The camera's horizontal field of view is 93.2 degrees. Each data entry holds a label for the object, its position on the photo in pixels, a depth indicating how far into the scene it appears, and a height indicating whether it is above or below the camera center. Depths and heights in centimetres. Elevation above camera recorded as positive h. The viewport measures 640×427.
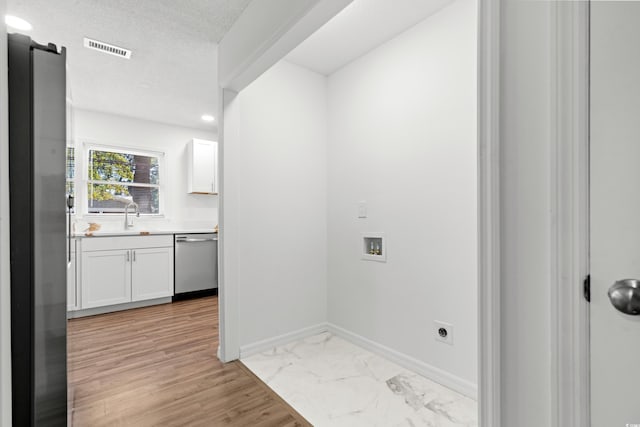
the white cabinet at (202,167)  445 +69
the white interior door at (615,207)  62 +1
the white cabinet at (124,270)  336 -67
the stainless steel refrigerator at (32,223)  90 -3
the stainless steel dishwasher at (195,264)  397 -69
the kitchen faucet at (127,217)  411 -5
